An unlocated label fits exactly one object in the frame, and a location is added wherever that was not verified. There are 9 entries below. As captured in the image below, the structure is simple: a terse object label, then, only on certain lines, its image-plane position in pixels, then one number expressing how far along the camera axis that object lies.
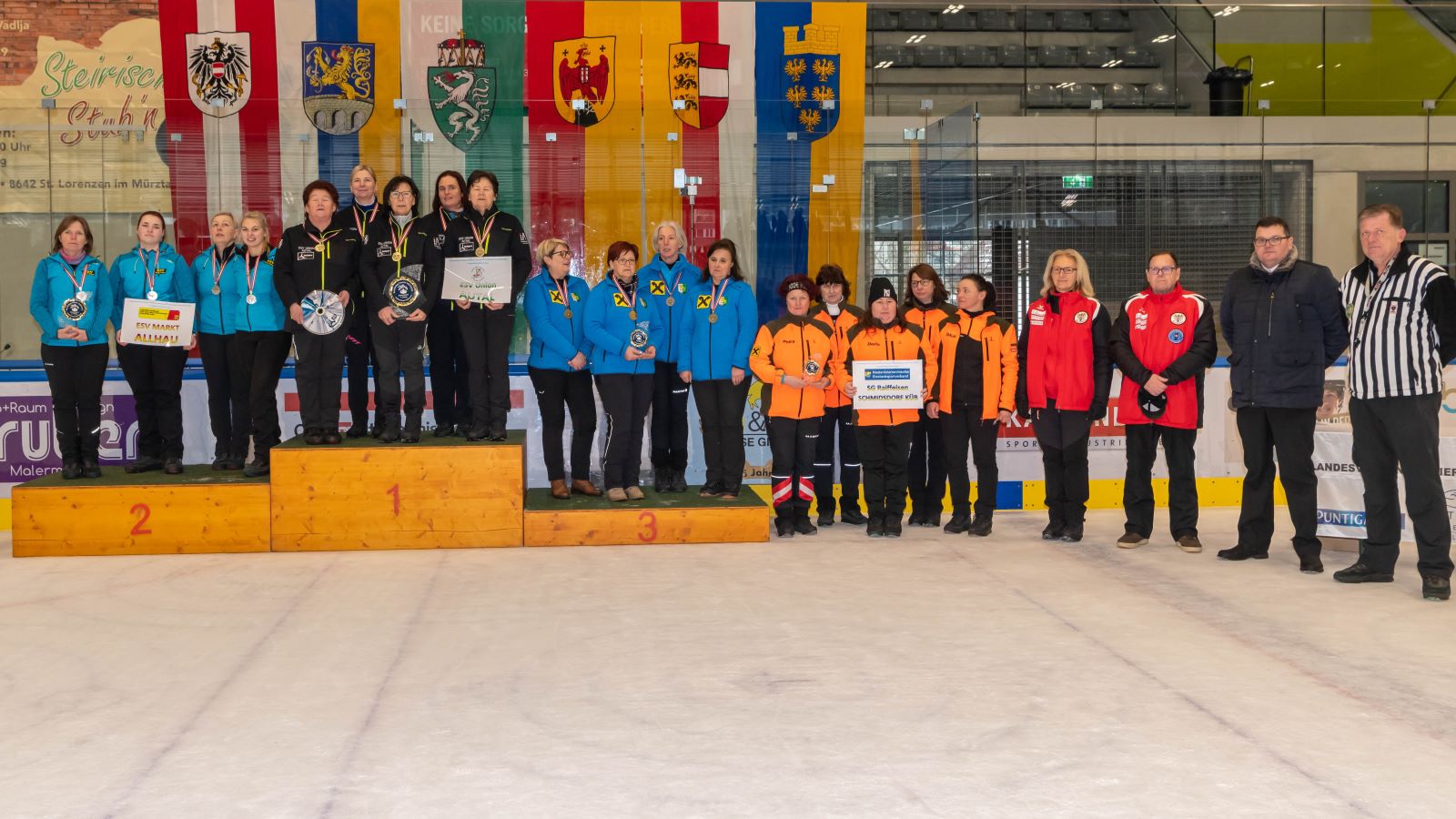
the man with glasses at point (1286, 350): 5.75
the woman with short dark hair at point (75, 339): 6.85
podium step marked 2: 6.48
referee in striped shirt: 5.16
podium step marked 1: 6.51
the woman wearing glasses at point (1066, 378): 6.65
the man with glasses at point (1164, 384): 6.35
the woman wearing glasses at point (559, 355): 6.82
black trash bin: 11.22
